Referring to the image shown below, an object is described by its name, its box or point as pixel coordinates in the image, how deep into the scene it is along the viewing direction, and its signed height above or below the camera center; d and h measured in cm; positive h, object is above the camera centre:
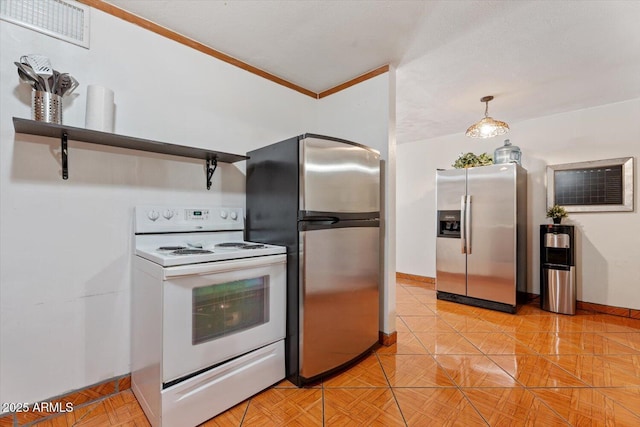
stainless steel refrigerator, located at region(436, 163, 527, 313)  326 -23
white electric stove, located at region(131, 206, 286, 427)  138 -57
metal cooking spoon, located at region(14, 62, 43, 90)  139 +71
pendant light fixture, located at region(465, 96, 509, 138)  292 +93
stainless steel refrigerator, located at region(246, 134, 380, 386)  181 -14
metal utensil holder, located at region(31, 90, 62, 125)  145 +56
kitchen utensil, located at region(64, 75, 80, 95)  155 +72
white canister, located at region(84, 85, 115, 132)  159 +60
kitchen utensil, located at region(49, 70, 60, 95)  148 +70
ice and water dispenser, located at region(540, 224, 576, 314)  319 -59
